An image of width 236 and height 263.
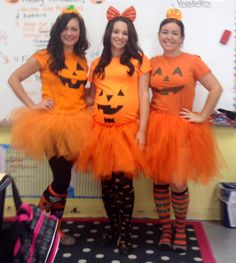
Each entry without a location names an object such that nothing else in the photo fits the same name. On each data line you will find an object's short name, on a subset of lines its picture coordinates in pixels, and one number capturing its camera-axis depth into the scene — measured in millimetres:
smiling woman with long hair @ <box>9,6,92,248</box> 2066
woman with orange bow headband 2076
